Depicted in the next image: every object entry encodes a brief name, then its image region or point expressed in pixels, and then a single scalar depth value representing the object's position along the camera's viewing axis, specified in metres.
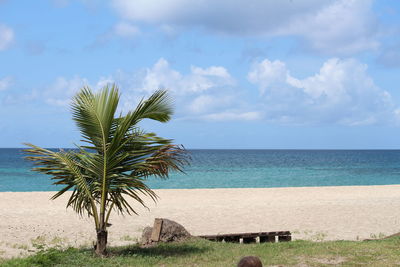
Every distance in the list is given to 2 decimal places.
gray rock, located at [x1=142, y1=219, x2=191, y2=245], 12.26
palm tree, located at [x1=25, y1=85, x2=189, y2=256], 10.30
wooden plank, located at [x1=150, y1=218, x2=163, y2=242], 12.11
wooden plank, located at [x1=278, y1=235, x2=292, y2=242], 13.21
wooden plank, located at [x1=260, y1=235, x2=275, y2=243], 13.06
